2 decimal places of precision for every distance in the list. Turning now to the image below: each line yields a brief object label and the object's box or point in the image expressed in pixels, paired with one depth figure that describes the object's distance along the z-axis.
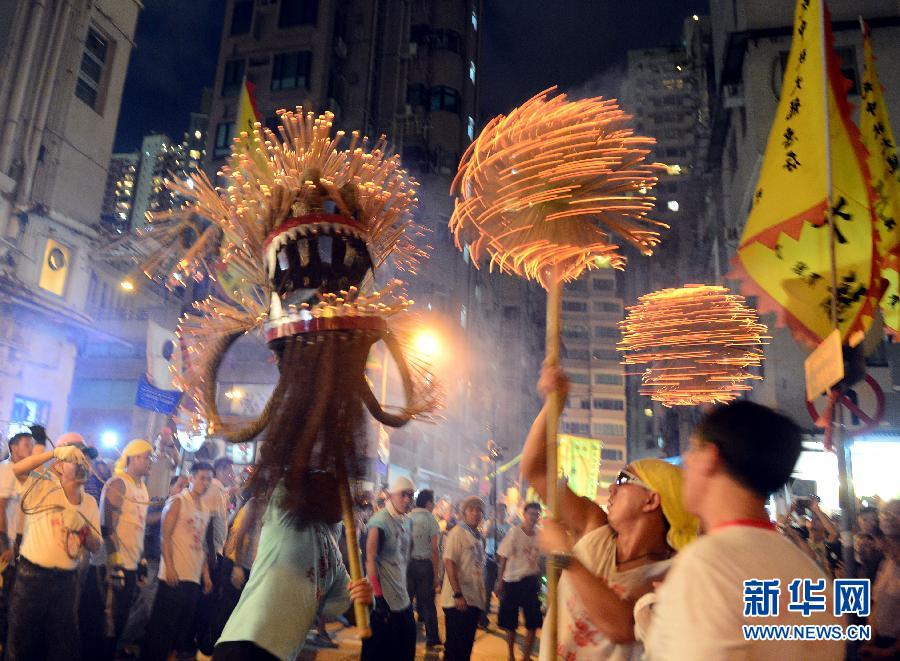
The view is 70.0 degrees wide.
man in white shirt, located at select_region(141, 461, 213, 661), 6.36
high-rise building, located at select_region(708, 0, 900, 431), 19.12
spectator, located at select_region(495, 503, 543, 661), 9.34
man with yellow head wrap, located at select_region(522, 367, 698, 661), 2.65
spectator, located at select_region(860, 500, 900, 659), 5.38
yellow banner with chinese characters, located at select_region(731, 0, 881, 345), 5.14
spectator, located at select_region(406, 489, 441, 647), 9.43
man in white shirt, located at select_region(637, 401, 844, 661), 1.64
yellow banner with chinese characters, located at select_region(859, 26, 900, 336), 5.73
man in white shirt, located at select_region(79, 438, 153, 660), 6.60
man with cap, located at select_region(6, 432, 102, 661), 5.09
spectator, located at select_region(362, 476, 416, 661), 5.22
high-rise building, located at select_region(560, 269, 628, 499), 81.25
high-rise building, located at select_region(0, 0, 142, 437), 17.62
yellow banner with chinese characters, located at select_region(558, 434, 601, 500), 19.25
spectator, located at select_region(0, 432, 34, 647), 5.89
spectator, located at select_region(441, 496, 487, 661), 7.66
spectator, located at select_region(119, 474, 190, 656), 7.54
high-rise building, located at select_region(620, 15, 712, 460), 32.34
